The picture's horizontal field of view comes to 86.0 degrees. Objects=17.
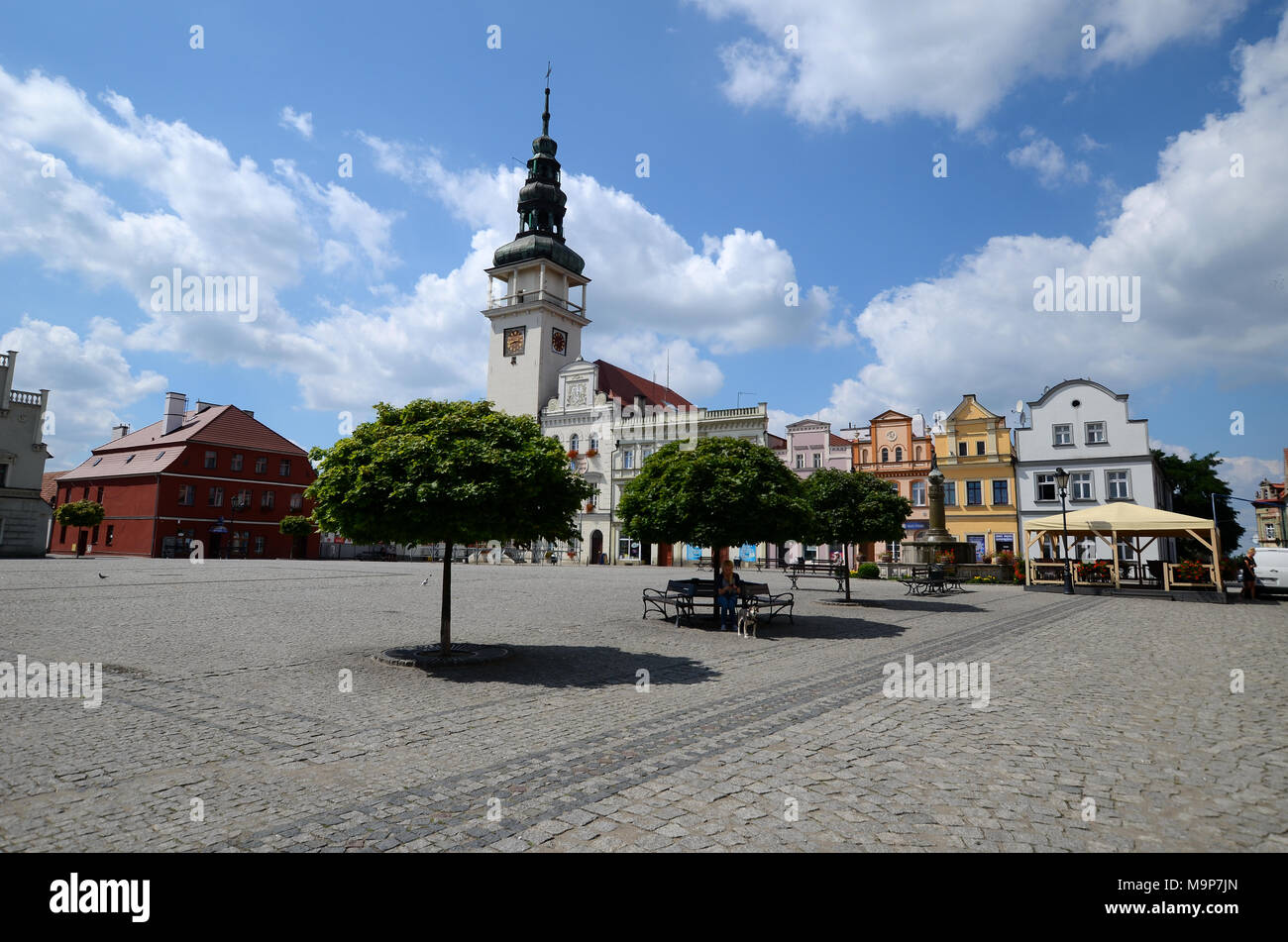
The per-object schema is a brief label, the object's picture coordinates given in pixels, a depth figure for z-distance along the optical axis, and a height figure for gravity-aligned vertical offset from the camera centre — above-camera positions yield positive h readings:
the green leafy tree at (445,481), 9.27 +0.89
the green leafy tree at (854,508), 20.53 +1.18
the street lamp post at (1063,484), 25.88 +2.45
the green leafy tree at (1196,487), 59.66 +5.39
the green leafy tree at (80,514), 46.38 +2.12
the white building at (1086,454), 41.16 +5.75
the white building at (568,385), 56.03 +14.62
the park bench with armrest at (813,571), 36.78 -1.25
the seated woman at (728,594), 14.61 -0.99
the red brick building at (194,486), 49.56 +4.57
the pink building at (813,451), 49.94 +7.09
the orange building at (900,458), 46.53 +6.19
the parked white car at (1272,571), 24.20 -0.77
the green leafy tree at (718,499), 14.70 +1.03
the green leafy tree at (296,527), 51.47 +1.44
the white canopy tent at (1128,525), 24.12 +0.84
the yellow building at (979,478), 44.09 +4.50
